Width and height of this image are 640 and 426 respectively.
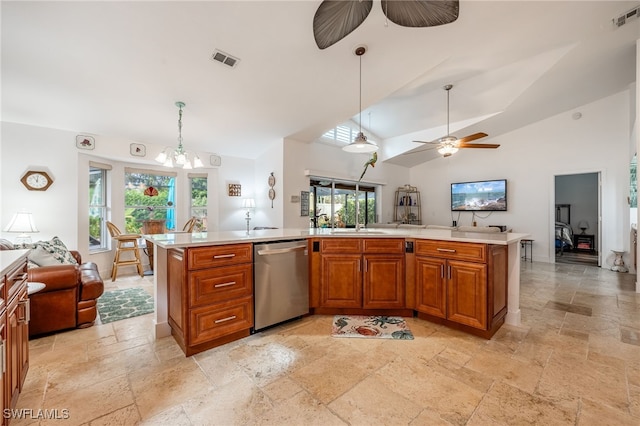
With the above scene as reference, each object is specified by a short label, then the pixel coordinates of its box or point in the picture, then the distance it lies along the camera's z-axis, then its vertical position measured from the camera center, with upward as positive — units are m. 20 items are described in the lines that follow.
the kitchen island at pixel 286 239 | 2.20 -0.25
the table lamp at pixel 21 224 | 3.17 -0.14
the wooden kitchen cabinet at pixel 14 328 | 1.17 -0.58
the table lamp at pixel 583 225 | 7.62 -0.39
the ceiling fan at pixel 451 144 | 4.40 +1.20
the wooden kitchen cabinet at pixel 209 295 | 2.01 -0.67
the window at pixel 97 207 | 4.52 +0.10
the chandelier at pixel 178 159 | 3.08 +0.64
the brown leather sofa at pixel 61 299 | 2.34 -0.82
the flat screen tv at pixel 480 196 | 6.66 +0.44
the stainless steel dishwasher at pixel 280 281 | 2.37 -0.66
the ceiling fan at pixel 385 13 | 1.70 +1.37
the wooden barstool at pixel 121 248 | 4.34 -0.61
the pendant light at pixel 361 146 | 2.75 +0.72
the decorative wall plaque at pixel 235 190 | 5.61 +0.49
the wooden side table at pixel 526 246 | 6.18 -0.83
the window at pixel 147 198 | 4.91 +0.28
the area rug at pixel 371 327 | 2.35 -1.11
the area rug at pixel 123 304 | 2.87 -1.13
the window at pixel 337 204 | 6.21 +0.22
